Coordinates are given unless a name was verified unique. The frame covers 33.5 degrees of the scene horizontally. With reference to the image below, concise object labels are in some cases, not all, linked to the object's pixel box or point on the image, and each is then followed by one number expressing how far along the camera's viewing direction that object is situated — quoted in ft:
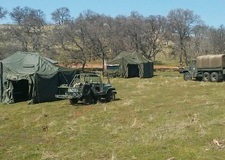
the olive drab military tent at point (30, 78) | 76.23
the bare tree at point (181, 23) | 246.88
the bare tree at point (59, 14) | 299.54
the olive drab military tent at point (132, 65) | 148.66
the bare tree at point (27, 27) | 202.18
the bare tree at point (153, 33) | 234.79
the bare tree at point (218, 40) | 284.61
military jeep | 67.77
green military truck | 115.34
